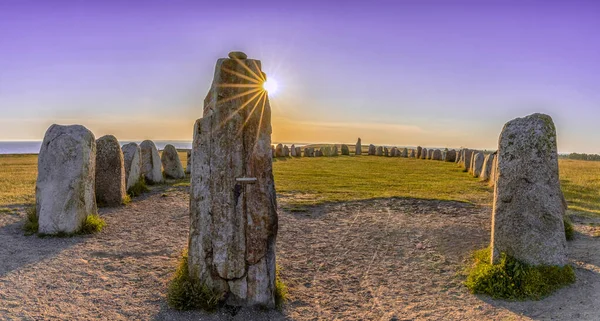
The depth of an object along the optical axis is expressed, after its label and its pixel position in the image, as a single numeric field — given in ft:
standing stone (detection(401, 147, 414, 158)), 152.97
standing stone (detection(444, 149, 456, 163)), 132.36
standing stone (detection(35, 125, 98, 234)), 32.35
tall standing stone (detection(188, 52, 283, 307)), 20.68
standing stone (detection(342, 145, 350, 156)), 152.46
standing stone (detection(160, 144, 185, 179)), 66.80
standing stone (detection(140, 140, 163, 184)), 59.77
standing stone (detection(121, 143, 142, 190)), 51.34
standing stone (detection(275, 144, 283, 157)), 129.70
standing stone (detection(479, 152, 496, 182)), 68.45
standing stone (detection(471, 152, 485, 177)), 79.27
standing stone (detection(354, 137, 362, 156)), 160.20
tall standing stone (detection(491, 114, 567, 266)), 23.93
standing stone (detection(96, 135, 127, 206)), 43.70
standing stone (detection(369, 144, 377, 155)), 156.58
